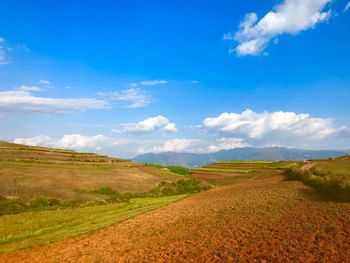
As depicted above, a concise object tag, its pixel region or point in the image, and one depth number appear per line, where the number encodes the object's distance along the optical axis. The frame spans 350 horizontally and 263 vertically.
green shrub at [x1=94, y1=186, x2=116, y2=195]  53.39
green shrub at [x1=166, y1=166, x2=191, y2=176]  103.75
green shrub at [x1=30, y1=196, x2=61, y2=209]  41.36
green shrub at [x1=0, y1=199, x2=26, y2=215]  37.65
